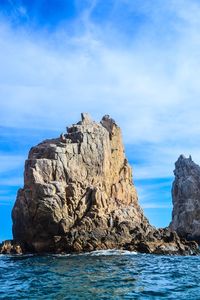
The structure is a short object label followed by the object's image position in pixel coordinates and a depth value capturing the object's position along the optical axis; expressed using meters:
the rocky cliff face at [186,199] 147.50
